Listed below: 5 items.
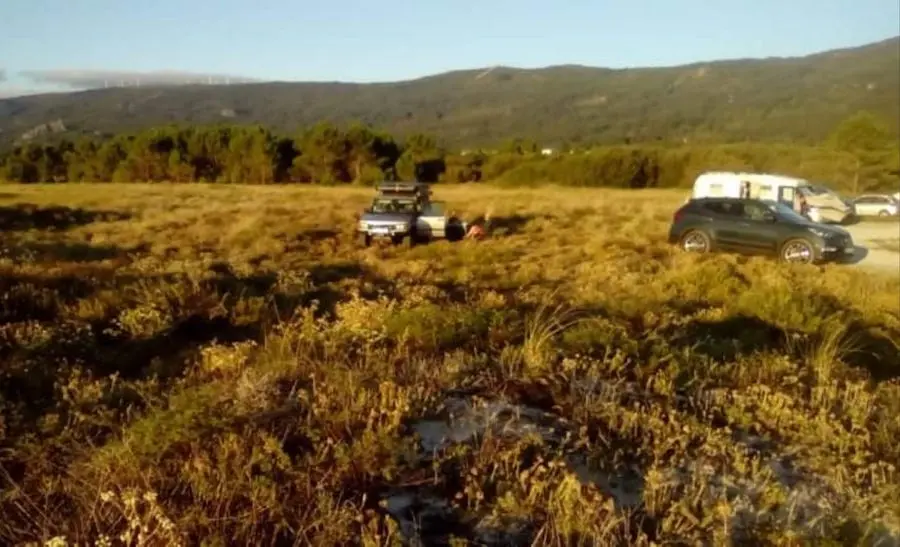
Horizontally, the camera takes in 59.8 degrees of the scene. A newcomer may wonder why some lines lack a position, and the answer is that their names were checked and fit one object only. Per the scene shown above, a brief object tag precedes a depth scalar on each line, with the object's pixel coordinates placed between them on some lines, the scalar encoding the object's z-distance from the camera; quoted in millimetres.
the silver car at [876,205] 32938
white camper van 26000
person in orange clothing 21216
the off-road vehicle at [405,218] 20516
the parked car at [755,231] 17125
